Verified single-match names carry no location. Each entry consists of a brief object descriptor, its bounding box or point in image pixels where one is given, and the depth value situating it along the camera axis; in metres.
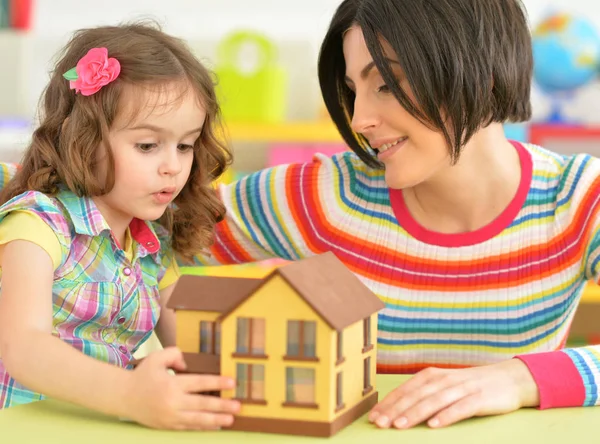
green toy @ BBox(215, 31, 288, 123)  2.97
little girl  1.07
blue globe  2.88
